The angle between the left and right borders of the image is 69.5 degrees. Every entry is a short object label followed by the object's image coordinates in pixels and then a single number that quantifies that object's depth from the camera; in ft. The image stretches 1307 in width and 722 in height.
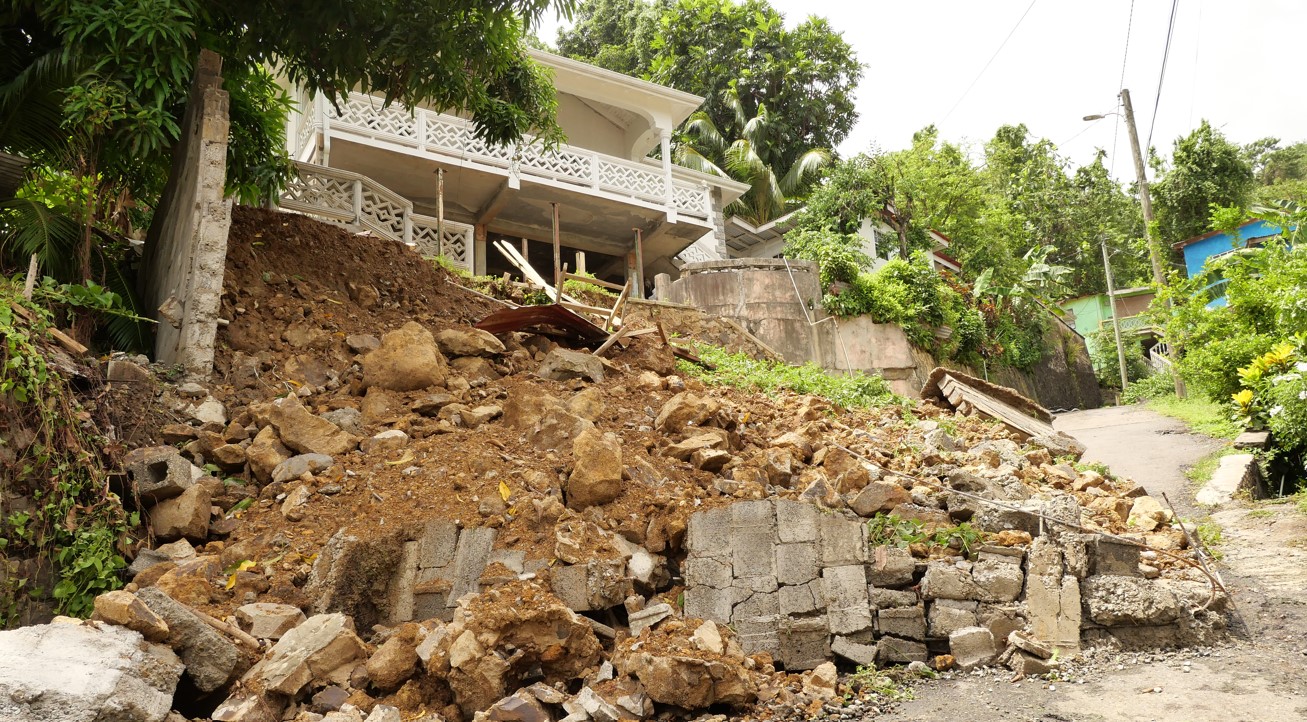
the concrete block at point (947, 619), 18.51
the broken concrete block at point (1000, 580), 18.93
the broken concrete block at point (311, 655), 14.82
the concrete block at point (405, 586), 17.92
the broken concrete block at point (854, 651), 17.89
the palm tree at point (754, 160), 78.74
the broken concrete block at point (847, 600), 18.21
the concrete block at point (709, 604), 18.11
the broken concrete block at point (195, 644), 14.55
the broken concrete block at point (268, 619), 16.16
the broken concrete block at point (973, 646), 17.97
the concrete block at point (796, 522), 18.93
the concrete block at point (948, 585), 18.83
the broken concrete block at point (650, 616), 17.63
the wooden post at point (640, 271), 53.88
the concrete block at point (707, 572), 18.47
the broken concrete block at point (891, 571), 19.13
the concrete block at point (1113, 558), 19.26
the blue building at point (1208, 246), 80.53
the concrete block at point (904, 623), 18.51
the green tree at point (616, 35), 87.71
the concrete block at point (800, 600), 18.25
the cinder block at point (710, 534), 18.80
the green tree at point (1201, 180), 79.87
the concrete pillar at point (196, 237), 23.84
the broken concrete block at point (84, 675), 12.09
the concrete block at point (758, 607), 18.19
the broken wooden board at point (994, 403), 32.71
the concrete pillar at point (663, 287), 50.06
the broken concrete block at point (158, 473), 19.31
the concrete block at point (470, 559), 18.03
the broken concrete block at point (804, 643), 17.84
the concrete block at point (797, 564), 18.56
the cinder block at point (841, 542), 18.85
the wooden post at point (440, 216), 42.13
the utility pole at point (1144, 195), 61.93
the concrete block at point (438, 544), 18.38
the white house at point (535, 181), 42.45
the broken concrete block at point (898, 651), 18.24
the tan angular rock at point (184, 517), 18.93
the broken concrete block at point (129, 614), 13.94
